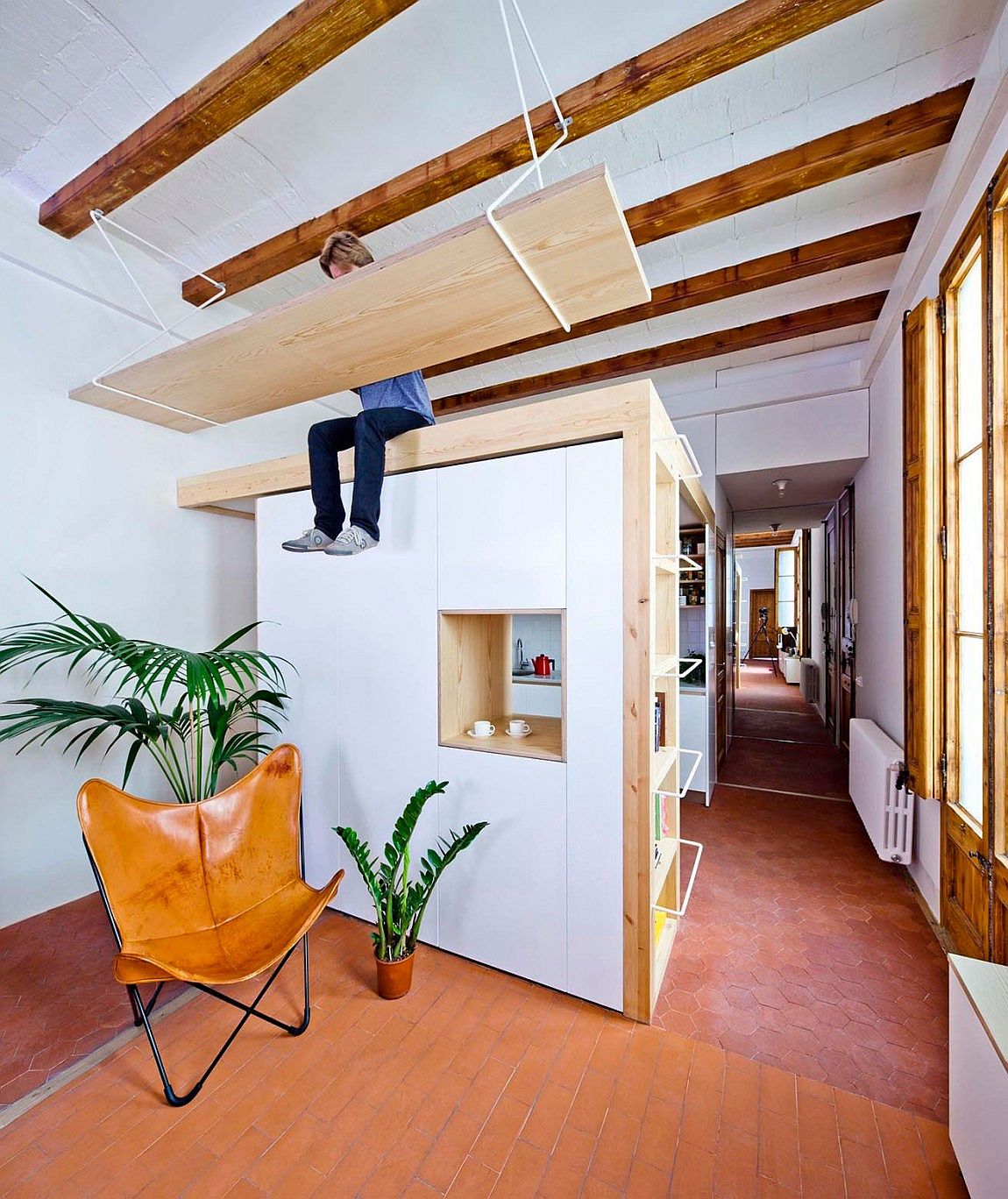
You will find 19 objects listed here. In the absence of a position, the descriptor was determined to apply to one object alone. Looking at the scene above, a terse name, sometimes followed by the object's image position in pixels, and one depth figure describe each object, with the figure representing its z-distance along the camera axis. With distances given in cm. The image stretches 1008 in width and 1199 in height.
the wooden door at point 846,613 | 493
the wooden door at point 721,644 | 508
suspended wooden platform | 156
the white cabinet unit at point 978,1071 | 112
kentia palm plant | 200
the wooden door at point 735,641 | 716
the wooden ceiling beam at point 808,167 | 204
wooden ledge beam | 192
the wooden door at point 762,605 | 1352
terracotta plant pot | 200
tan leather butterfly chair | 167
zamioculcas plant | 198
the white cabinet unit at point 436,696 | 196
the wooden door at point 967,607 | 192
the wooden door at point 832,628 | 598
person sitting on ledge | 209
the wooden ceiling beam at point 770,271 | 276
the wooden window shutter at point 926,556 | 238
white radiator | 275
